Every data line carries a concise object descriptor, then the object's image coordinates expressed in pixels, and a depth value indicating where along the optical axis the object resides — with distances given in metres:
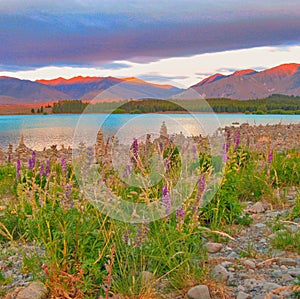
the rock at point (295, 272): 4.34
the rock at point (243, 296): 3.86
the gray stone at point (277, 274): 4.39
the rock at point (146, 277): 3.92
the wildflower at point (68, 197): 4.12
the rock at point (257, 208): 6.89
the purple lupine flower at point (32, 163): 6.38
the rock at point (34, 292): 3.85
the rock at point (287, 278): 4.26
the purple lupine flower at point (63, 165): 4.86
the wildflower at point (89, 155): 4.83
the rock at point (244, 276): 4.33
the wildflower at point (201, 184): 4.50
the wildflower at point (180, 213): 4.41
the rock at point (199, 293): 3.91
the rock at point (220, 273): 4.26
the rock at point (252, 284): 4.11
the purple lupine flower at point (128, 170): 5.42
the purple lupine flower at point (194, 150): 7.02
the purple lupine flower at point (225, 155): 5.90
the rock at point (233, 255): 4.92
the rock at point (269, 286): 4.01
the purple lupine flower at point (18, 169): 7.51
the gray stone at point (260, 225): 6.10
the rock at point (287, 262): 4.69
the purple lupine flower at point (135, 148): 5.64
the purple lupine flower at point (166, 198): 4.18
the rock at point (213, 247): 5.11
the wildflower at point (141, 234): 4.24
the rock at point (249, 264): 4.57
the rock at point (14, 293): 3.96
